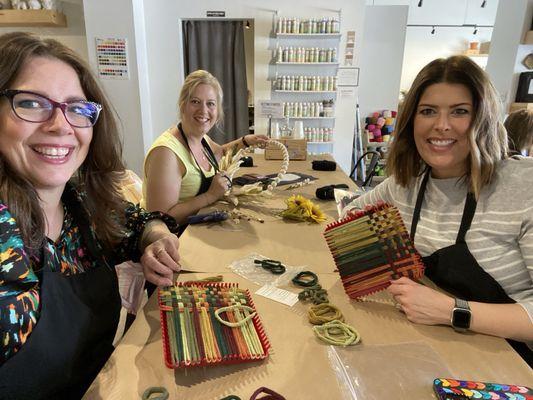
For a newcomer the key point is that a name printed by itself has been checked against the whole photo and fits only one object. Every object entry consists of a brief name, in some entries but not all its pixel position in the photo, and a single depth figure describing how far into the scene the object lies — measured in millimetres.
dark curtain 5258
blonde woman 1911
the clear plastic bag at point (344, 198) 1797
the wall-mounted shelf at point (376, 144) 6328
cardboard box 3195
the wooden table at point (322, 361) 752
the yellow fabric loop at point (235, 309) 888
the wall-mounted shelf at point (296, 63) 4989
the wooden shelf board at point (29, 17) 4452
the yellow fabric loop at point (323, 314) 977
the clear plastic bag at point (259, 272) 1189
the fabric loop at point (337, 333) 896
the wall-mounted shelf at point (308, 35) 4893
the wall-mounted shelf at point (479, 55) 6116
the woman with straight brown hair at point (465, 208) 977
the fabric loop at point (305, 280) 1171
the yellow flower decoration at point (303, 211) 1767
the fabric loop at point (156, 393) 720
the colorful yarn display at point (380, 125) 6215
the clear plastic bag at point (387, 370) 744
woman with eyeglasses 760
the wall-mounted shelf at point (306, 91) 5129
